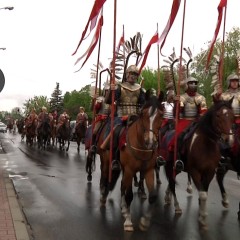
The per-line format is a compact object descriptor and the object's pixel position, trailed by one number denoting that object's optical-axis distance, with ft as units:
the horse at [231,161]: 19.62
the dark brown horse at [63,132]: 58.89
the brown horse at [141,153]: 15.71
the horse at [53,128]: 65.54
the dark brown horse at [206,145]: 17.00
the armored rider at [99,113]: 23.14
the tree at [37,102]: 272.06
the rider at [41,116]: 63.09
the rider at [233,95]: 20.04
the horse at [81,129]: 54.20
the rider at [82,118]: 54.30
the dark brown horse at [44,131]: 61.53
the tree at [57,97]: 246.54
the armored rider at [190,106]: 20.58
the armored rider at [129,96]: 19.26
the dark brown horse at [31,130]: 68.46
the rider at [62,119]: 60.73
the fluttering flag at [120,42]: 25.26
